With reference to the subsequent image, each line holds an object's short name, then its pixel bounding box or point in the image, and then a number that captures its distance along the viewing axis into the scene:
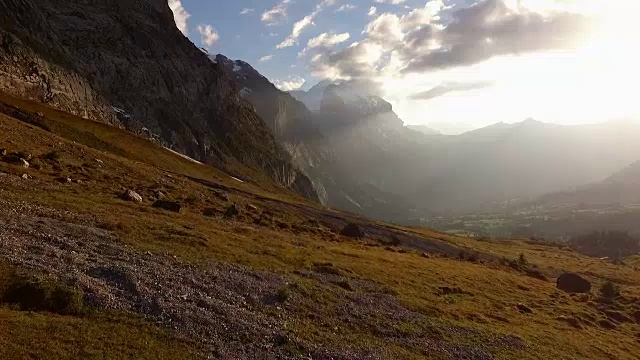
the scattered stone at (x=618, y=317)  60.59
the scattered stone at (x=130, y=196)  53.31
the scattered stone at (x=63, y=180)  51.94
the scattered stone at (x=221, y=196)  78.06
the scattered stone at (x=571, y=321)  51.41
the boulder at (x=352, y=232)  86.60
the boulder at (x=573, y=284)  78.98
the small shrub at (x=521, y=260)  102.50
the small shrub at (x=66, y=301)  21.86
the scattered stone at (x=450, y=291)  50.85
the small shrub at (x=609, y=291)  74.75
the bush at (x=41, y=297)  21.62
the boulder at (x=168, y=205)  54.34
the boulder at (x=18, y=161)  52.41
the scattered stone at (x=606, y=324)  55.86
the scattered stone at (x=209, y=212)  61.48
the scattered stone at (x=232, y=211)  65.64
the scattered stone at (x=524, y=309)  52.66
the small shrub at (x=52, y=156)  59.53
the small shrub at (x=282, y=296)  31.28
